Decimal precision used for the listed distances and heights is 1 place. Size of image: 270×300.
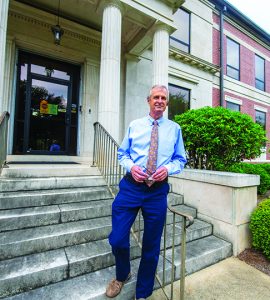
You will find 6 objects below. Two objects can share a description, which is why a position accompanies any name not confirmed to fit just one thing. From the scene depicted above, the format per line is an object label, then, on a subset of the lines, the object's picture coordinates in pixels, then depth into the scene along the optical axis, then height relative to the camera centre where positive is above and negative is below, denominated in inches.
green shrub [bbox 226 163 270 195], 235.9 -14.5
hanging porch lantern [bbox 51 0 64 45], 214.7 +128.3
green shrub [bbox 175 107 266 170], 175.6 +20.2
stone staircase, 79.0 -41.4
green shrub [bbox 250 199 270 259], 120.2 -40.5
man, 71.8 -9.4
